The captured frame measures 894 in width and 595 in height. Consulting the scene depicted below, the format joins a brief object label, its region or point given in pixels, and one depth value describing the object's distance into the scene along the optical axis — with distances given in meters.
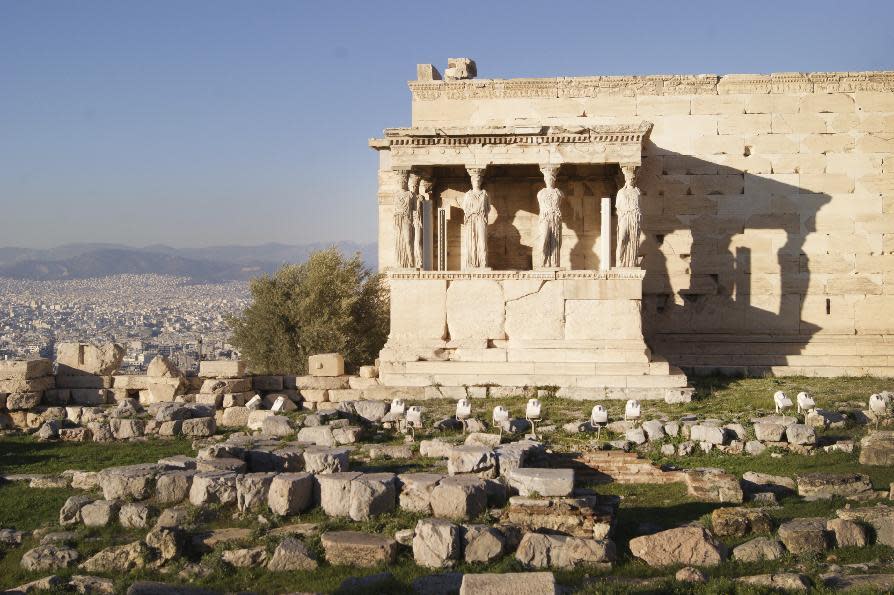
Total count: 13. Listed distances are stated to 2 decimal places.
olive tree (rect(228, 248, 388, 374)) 23.44
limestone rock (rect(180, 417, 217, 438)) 15.56
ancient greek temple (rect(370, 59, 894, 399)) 21.62
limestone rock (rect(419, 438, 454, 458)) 13.01
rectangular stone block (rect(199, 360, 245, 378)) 18.44
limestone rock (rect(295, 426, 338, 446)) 14.17
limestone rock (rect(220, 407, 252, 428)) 16.62
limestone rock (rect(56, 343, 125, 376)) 19.00
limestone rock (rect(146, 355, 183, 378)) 18.56
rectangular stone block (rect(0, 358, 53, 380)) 17.84
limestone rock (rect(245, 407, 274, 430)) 16.09
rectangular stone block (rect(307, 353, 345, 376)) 18.97
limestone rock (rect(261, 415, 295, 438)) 14.91
